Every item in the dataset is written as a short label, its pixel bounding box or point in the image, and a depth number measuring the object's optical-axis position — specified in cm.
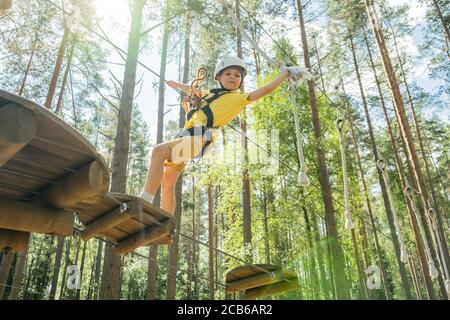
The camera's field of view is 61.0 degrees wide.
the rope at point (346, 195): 541
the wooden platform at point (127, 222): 279
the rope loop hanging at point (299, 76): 371
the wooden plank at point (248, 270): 515
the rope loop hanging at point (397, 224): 608
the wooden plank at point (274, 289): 575
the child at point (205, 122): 342
